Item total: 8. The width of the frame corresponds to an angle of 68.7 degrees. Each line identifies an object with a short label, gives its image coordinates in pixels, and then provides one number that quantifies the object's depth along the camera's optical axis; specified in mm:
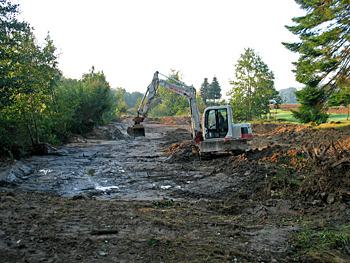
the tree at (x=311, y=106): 19767
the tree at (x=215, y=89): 78438
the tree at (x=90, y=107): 26997
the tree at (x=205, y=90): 79400
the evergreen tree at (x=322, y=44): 17406
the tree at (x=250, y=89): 35312
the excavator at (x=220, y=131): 13852
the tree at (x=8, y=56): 11266
